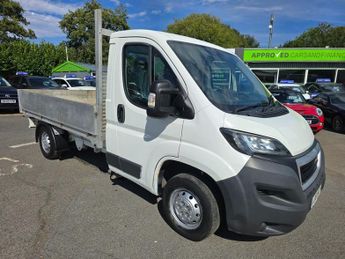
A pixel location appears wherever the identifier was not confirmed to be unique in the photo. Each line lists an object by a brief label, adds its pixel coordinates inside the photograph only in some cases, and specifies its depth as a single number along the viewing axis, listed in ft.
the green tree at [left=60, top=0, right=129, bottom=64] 162.61
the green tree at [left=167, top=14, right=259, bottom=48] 152.46
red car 29.99
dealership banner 88.71
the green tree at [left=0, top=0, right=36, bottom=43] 110.22
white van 8.77
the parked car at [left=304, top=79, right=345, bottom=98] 58.69
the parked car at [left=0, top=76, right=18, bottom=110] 40.19
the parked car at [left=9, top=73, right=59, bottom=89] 43.80
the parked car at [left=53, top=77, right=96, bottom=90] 54.69
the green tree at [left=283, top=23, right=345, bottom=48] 176.45
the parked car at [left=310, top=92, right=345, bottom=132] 34.01
